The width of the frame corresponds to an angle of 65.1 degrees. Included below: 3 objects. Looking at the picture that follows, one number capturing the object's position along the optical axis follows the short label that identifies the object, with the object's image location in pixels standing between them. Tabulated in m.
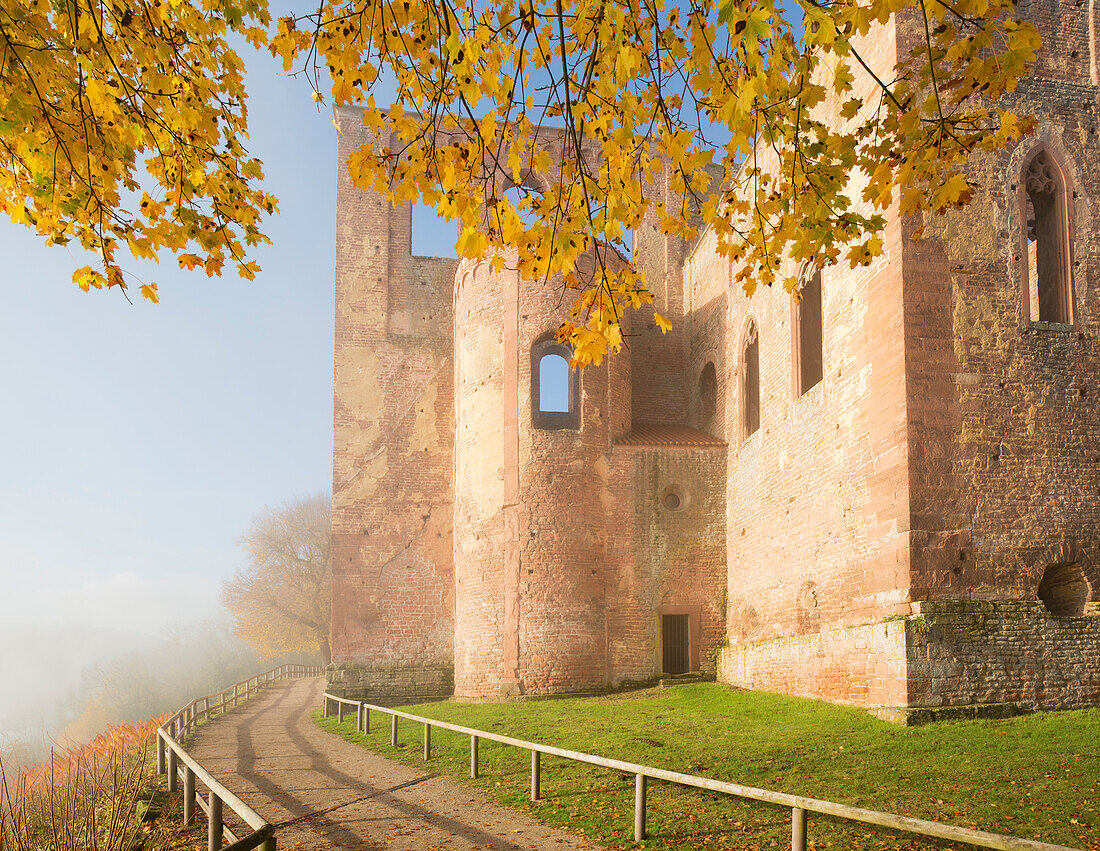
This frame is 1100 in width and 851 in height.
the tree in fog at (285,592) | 40.66
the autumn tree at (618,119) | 4.74
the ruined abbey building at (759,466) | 11.51
